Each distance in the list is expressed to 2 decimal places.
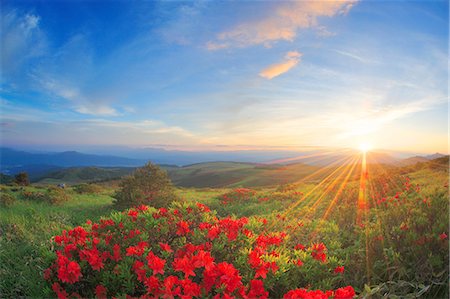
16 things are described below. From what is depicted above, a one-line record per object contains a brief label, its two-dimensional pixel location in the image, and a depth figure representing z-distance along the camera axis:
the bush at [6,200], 10.69
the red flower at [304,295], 2.69
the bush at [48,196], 12.34
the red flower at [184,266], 2.90
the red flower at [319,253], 3.85
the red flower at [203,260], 2.98
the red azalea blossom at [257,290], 2.93
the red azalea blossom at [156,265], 2.91
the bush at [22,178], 24.08
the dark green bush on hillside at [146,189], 11.27
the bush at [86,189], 17.53
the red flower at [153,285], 2.82
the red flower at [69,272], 3.30
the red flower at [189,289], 2.72
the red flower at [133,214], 4.45
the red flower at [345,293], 2.80
